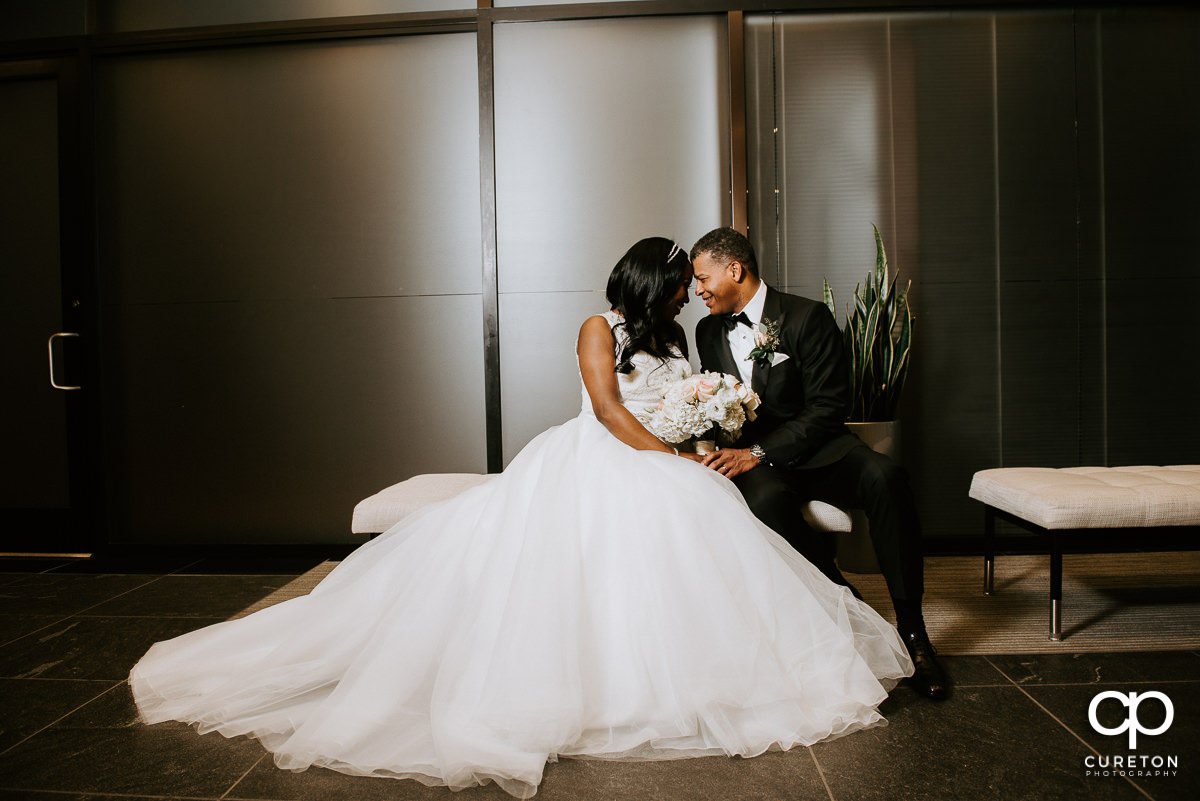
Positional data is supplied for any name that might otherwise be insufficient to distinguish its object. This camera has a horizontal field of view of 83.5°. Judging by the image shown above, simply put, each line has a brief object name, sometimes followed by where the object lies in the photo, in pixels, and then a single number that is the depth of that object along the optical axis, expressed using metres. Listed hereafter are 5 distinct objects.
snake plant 3.12
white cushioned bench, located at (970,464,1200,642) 2.21
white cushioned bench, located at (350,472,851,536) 2.23
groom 2.07
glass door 3.83
